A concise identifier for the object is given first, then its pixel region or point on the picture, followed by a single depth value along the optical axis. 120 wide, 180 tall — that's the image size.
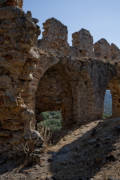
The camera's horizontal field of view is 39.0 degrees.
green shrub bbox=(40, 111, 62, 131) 18.99
